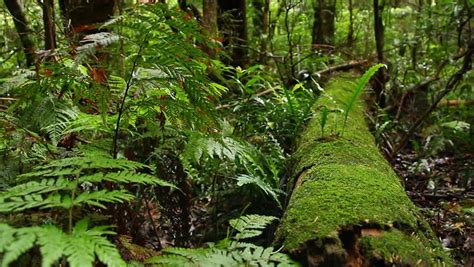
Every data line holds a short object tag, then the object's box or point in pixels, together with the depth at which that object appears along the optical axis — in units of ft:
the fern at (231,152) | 7.53
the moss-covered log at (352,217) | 5.81
